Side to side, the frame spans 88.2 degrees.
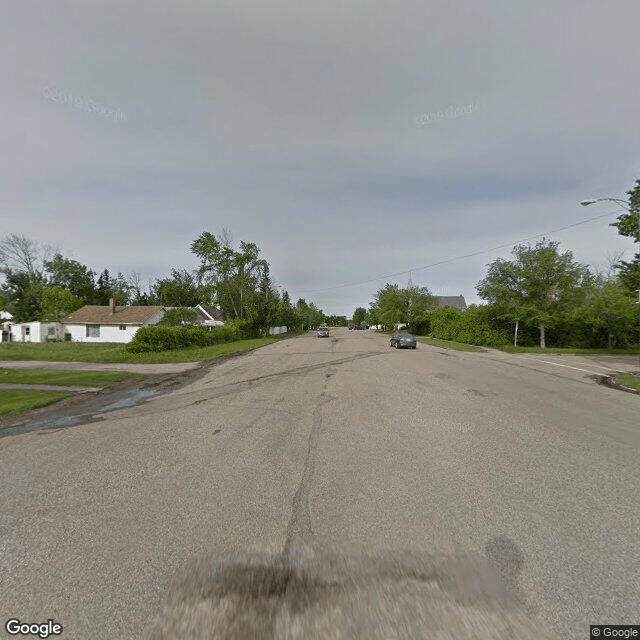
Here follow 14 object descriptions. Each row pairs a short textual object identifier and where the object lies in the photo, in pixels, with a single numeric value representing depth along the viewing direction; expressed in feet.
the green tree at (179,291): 223.92
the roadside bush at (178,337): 70.85
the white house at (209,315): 180.65
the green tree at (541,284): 83.56
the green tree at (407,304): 165.58
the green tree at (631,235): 56.85
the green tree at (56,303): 158.30
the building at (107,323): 135.03
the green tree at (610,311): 83.92
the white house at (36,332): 130.62
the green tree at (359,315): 463.42
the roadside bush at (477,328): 98.58
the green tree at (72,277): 201.67
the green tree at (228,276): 141.90
